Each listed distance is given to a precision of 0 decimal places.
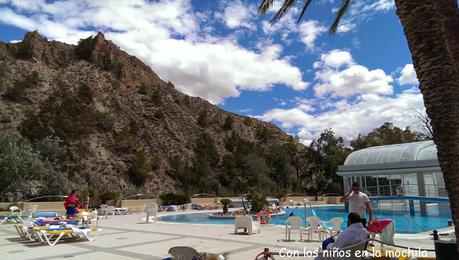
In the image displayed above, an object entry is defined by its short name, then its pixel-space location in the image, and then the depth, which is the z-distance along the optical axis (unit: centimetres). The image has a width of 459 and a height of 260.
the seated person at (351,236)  463
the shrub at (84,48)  5641
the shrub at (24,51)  4909
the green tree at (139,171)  4162
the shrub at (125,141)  4438
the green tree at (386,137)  4859
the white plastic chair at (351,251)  449
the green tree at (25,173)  2317
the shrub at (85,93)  4610
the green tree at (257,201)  1897
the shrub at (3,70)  4317
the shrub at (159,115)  5344
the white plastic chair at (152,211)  1618
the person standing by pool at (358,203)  713
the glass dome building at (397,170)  2077
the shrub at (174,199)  2617
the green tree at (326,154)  4440
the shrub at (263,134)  6731
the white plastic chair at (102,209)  2035
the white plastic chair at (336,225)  890
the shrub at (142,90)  5672
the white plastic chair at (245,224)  1091
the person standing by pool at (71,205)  1192
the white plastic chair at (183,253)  412
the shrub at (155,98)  5572
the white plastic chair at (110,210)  2046
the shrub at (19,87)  4178
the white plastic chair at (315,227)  916
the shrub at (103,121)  4503
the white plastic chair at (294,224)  948
